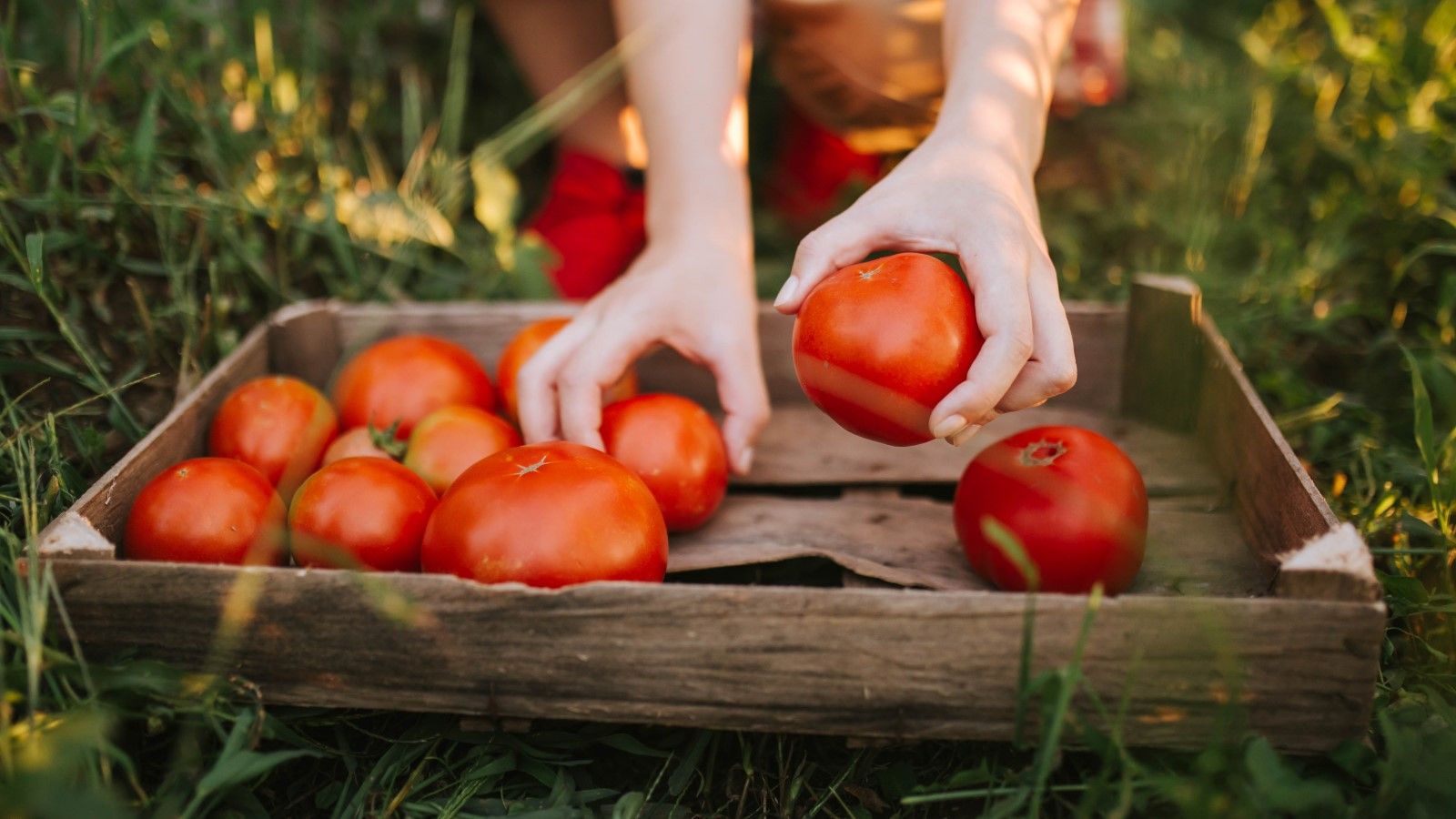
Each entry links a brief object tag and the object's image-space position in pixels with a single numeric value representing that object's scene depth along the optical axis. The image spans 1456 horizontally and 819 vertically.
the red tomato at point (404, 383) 0.79
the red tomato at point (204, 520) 0.68
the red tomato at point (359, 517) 0.68
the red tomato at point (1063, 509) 0.68
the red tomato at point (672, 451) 0.74
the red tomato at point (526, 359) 0.81
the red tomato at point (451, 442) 0.75
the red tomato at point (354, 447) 0.77
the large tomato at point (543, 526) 0.65
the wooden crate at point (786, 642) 0.62
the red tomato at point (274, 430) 0.76
